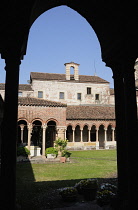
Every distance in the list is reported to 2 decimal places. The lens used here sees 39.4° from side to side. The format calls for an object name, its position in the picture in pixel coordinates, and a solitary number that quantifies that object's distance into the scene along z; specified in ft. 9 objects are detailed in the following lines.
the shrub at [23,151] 54.40
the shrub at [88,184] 15.14
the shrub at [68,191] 14.76
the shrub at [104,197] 12.92
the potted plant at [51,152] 57.82
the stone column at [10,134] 9.70
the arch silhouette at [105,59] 10.30
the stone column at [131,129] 10.65
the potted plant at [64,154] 55.15
